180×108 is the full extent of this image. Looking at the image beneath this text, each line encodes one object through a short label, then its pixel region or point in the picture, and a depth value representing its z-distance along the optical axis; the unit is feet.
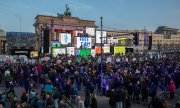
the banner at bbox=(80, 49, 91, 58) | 217.52
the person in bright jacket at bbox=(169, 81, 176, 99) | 79.36
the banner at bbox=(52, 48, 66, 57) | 200.85
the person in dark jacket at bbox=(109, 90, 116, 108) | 64.27
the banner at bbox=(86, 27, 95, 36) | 279.65
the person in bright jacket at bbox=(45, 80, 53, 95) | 72.56
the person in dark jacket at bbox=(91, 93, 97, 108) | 60.13
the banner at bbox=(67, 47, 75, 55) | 209.05
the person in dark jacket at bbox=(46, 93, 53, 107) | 57.31
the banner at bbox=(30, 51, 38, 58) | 181.47
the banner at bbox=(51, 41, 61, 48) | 231.36
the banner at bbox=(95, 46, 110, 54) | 237.04
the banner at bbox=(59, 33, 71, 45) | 246.72
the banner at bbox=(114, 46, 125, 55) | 237.04
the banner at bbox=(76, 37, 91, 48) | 238.68
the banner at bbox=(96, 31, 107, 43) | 277.91
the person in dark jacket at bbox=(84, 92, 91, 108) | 65.16
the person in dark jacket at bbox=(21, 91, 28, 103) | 64.03
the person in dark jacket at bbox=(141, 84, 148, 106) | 73.36
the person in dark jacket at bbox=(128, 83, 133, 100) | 76.28
